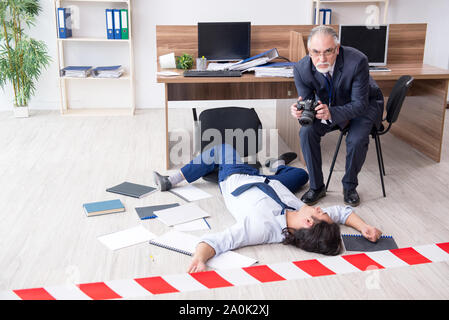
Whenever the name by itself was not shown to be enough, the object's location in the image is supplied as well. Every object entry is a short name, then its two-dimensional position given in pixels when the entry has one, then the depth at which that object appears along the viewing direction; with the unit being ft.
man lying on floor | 7.52
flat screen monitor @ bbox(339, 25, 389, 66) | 12.30
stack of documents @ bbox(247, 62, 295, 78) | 11.21
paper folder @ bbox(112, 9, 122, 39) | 15.73
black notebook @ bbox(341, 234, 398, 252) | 7.99
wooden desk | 12.30
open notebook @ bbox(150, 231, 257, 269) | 7.47
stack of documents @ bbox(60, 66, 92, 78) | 15.88
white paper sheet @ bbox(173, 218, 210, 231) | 8.75
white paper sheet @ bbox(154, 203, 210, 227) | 8.99
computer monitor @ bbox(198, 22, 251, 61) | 12.59
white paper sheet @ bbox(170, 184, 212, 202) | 10.07
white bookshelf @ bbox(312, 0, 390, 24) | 16.48
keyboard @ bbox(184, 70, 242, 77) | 11.09
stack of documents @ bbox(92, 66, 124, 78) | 16.05
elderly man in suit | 9.30
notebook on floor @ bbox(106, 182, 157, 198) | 10.13
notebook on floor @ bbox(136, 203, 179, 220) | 9.16
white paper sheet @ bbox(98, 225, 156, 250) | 8.15
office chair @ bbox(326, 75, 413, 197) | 9.98
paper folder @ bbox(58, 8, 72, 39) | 15.46
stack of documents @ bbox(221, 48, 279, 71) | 11.67
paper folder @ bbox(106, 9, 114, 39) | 15.71
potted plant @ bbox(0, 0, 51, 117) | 15.10
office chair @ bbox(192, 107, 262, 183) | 12.17
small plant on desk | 12.11
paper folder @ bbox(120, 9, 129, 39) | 15.74
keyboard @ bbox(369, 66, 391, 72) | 11.65
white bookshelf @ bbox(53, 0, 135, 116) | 15.96
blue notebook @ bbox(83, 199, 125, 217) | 9.23
